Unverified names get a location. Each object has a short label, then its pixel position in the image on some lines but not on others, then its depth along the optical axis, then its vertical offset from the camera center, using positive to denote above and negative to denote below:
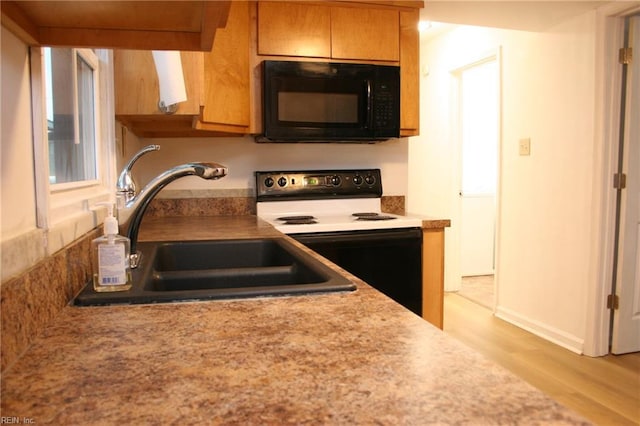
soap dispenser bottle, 0.82 -0.15
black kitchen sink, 0.83 -0.24
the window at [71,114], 1.11 +0.15
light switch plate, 3.19 +0.17
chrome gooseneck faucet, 1.08 -0.05
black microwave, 2.43 +0.36
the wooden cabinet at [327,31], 2.49 +0.74
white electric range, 2.25 -0.28
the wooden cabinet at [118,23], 0.62 +0.21
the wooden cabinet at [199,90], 1.88 +0.34
